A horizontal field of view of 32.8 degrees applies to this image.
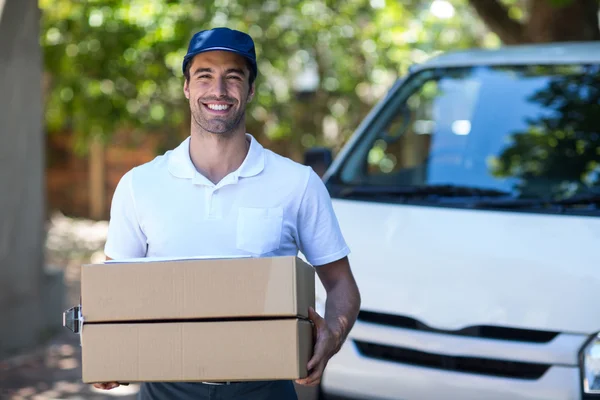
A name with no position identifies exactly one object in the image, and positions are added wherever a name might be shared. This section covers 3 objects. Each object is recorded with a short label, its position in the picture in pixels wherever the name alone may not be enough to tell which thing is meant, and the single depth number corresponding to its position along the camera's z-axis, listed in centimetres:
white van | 367
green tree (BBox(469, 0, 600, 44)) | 852
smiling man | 282
